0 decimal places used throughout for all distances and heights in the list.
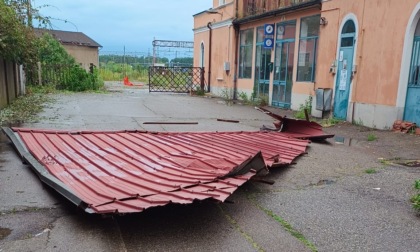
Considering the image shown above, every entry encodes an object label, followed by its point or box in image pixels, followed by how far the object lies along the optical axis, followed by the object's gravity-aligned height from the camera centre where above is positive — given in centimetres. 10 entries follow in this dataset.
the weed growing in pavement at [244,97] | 1596 -112
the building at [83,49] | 3666 +192
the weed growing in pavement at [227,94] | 1734 -110
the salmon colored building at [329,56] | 805 +57
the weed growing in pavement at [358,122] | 926 -123
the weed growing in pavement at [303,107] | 1089 -112
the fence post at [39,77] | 1755 -55
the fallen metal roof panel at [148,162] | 296 -111
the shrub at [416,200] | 343 -120
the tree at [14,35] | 774 +73
